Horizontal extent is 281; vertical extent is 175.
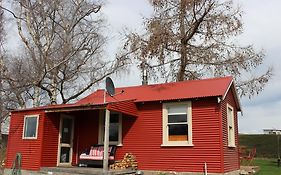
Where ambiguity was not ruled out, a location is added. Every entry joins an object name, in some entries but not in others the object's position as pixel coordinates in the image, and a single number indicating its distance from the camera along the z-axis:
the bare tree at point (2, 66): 21.04
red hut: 12.21
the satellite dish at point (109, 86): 13.59
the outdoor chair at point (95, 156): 13.33
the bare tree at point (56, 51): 21.84
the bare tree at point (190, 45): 21.64
